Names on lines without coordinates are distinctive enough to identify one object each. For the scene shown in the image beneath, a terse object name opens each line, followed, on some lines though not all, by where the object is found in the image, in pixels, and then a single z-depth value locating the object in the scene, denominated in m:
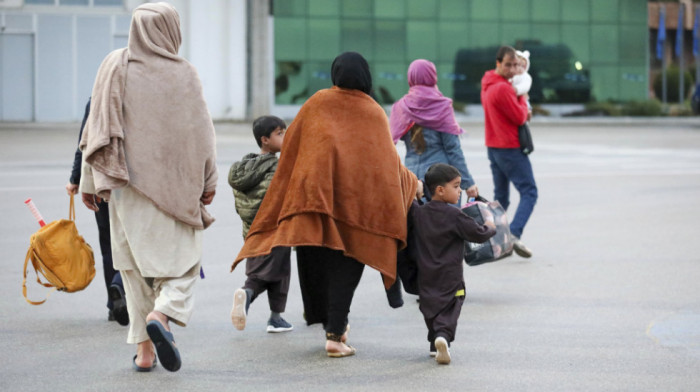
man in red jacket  19.45
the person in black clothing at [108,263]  13.56
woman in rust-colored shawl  12.22
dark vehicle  94.50
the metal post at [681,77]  104.44
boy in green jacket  13.32
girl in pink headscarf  16.84
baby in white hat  19.61
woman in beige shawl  11.37
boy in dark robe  12.25
